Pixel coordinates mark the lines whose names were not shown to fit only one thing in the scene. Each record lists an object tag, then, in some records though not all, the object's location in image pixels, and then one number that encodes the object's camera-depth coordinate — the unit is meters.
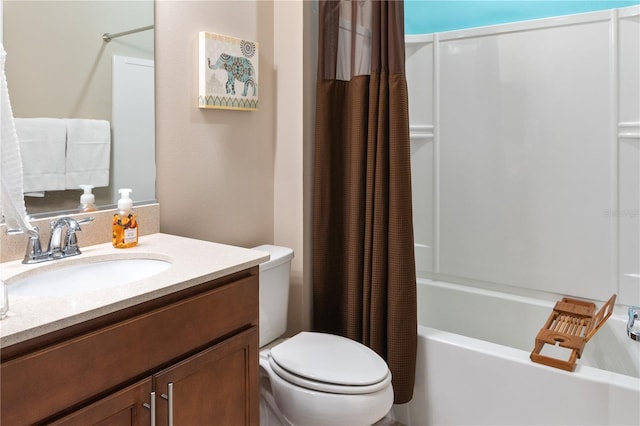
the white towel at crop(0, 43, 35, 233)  1.15
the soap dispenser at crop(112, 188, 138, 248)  1.55
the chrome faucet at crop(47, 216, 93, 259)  1.40
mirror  1.41
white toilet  1.60
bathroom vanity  0.92
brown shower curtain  1.99
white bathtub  1.66
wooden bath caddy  1.75
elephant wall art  1.87
